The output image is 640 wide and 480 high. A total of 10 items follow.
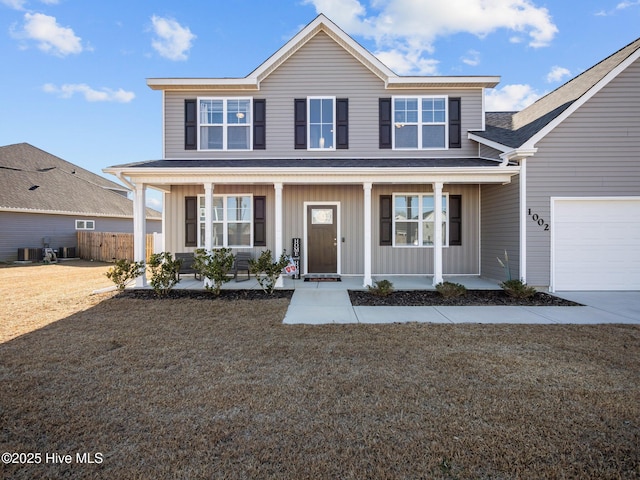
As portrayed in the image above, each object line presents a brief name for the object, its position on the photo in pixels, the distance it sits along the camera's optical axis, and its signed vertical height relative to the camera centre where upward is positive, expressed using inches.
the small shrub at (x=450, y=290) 296.0 -45.1
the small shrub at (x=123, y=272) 320.2 -32.0
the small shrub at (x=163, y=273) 308.5 -31.3
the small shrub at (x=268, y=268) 317.1 -27.3
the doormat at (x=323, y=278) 381.0 -44.8
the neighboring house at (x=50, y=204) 625.3 +76.9
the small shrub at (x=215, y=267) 305.7 -25.3
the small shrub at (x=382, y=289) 297.7 -45.3
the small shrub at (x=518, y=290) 293.6 -44.8
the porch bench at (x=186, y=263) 389.4 -27.5
